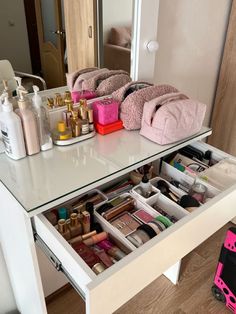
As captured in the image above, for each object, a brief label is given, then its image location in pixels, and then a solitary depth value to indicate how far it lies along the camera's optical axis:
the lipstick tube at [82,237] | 0.91
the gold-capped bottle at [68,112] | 1.07
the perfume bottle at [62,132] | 1.03
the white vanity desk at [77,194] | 0.74
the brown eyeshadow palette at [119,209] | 1.01
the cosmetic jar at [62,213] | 0.95
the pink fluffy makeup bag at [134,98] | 1.09
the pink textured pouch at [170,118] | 1.02
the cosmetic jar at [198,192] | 1.04
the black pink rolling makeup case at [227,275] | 1.37
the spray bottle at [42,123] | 0.95
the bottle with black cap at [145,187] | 1.08
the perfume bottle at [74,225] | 0.92
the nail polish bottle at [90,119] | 1.08
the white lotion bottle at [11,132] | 0.88
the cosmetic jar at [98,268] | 0.78
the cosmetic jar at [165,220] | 0.94
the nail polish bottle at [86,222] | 0.93
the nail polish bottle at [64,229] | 0.89
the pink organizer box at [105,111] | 1.08
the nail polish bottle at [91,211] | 0.98
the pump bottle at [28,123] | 0.90
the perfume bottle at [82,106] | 1.07
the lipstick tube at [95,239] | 0.91
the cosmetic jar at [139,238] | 0.88
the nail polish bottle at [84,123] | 1.07
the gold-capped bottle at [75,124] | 1.05
